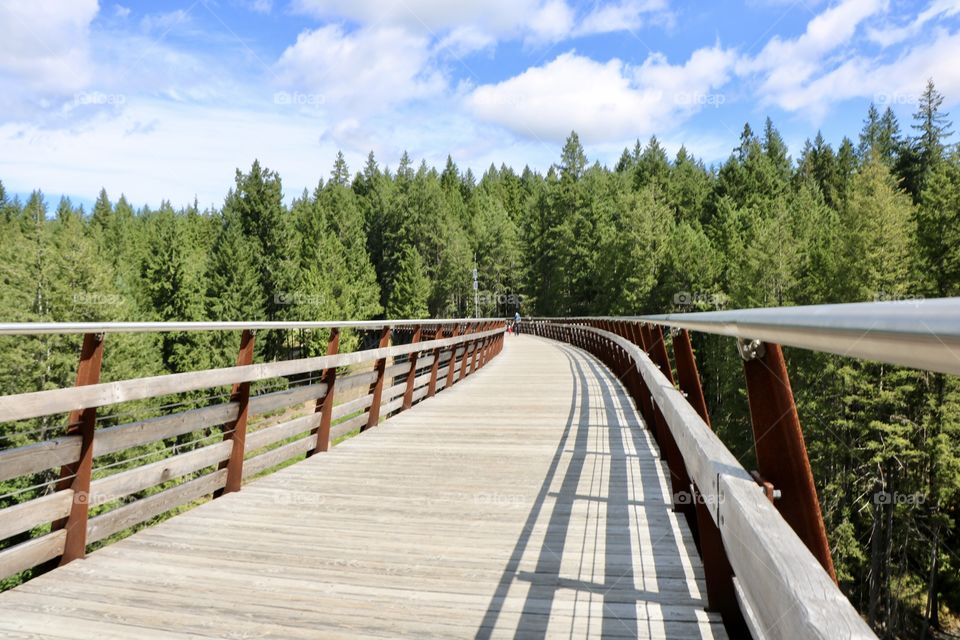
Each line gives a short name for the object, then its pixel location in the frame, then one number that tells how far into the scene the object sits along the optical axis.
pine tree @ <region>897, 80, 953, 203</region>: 62.41
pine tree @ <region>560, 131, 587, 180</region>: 76.12
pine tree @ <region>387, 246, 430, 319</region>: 71.25
